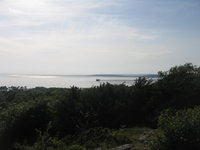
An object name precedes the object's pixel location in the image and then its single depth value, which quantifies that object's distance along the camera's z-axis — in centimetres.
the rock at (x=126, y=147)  554
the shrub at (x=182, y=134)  423
